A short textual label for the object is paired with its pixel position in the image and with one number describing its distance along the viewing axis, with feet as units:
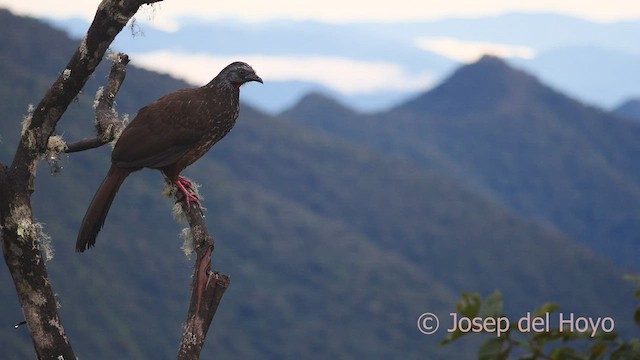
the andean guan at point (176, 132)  55.88
